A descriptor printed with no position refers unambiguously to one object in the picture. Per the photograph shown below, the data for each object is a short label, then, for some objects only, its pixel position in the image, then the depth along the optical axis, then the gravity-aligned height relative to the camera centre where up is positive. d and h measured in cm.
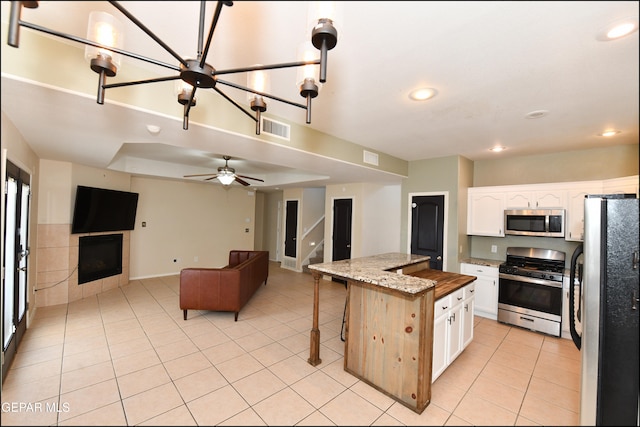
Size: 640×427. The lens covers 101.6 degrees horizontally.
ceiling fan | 453 +72
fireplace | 436 -80
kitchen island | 198 -91
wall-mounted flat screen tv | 413 +4
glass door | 222 -45
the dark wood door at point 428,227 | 437 -8
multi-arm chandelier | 94 +71
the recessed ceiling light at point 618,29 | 131 +108
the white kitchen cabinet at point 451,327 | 226 -100
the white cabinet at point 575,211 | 320 +20
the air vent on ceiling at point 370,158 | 386 +95
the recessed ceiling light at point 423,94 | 219 +111
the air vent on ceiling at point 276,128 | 266 +94
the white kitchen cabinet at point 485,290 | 384 -99
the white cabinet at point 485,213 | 402 +18
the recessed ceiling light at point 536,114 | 238 +104
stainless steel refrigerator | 130 -45
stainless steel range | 333 -87
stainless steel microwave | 347 +5
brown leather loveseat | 361 -102
